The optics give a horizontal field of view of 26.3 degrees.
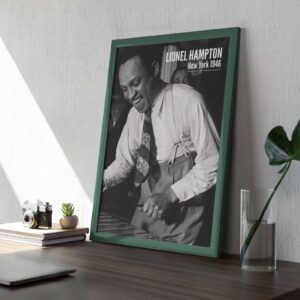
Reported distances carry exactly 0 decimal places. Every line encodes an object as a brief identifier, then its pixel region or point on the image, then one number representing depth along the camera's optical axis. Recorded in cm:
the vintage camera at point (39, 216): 219
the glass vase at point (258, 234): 173
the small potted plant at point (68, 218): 218
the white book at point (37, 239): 208
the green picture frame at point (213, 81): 187
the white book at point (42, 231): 209
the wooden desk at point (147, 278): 145
